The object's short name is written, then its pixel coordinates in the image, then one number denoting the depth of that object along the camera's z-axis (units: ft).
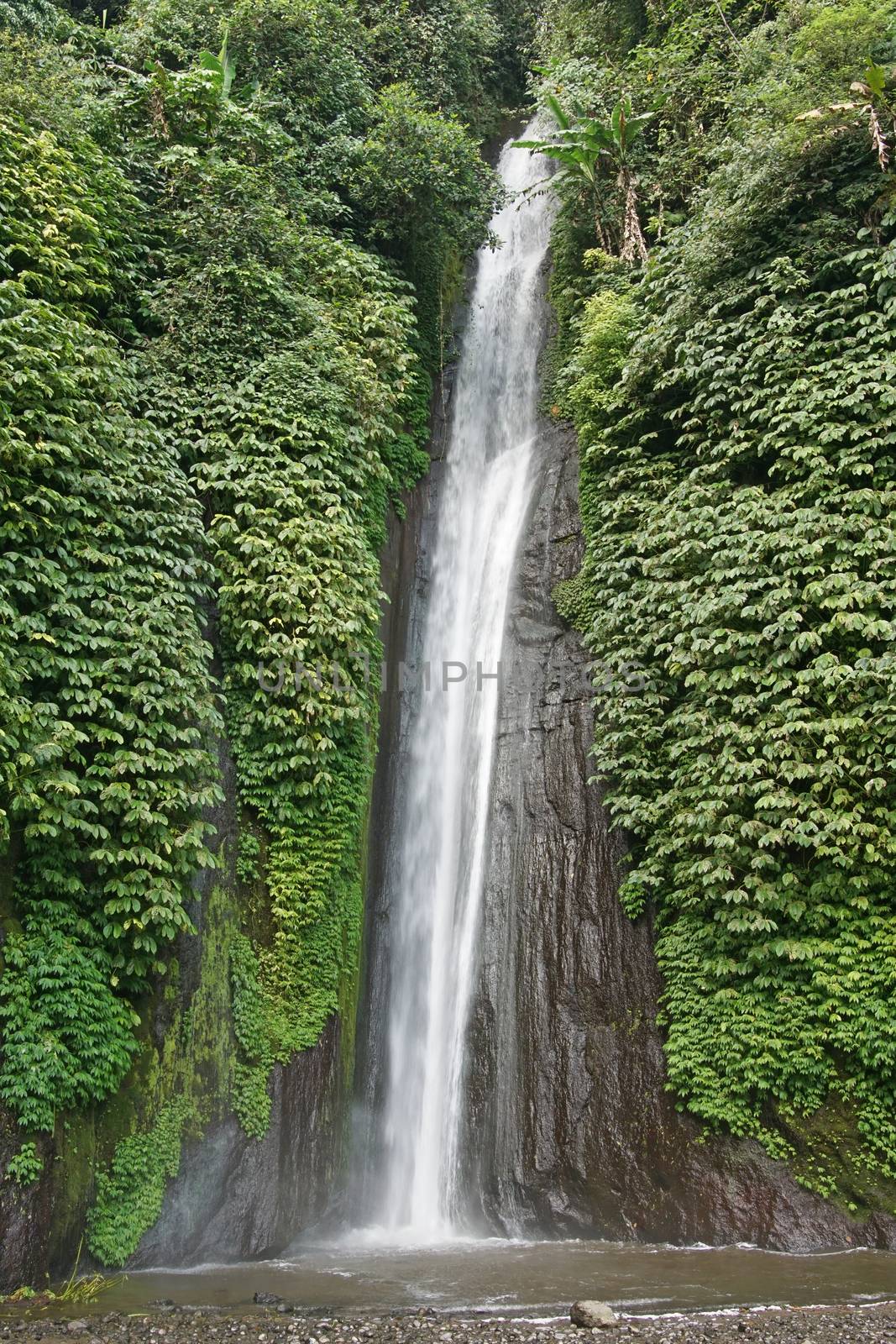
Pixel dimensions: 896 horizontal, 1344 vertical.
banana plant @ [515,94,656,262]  47.16
